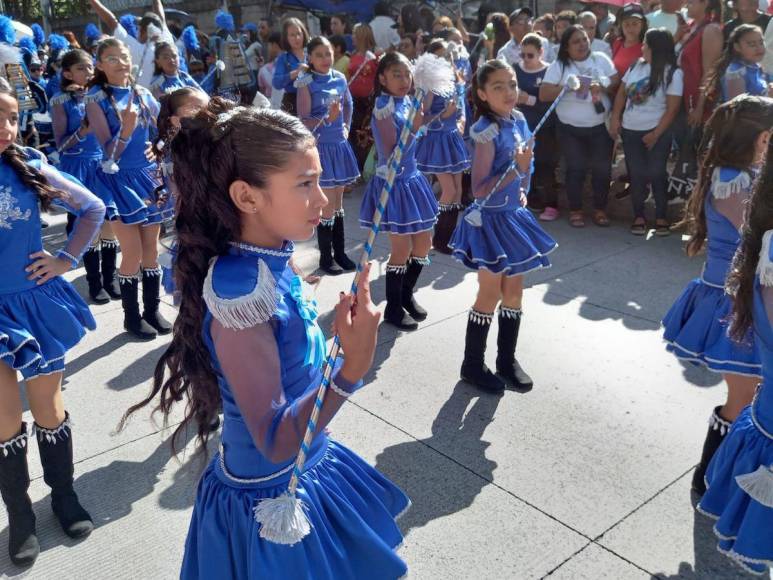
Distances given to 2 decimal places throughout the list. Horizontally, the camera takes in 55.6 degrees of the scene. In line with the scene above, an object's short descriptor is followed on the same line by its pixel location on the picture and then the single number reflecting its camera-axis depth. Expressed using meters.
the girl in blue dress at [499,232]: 4.03
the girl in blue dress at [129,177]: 5.01
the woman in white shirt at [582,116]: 7.11
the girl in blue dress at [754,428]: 2.21
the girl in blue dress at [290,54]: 7.21
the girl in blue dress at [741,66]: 5.95
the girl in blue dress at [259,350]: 1.67
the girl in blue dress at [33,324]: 2.86
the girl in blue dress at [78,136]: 5.75
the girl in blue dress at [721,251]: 2.97
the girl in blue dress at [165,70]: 6.38
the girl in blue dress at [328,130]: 6.28
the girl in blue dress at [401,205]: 5.20
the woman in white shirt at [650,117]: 6.69
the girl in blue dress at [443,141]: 6.52
